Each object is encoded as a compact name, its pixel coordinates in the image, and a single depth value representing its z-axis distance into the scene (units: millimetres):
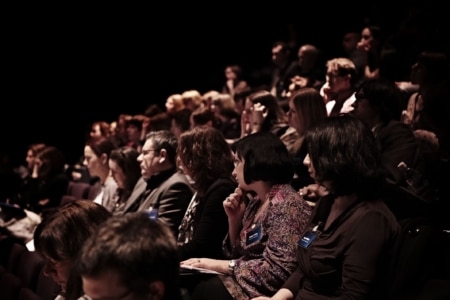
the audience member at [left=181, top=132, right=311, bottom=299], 2873
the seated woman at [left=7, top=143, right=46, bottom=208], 6386
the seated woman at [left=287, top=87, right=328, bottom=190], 4141
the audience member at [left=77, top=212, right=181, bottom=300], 1685
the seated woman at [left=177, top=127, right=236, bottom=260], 3539
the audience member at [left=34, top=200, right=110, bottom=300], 2318
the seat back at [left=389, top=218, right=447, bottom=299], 2496
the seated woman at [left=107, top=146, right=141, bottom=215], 4836
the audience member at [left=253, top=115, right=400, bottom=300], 2352
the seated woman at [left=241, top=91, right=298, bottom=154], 4770
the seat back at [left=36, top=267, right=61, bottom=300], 3189
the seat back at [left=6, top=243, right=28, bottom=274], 3949
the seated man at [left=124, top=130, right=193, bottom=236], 4070
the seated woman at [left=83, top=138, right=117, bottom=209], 5578
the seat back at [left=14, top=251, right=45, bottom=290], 3551
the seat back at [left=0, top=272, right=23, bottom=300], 3166
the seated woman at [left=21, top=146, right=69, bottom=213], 6262
